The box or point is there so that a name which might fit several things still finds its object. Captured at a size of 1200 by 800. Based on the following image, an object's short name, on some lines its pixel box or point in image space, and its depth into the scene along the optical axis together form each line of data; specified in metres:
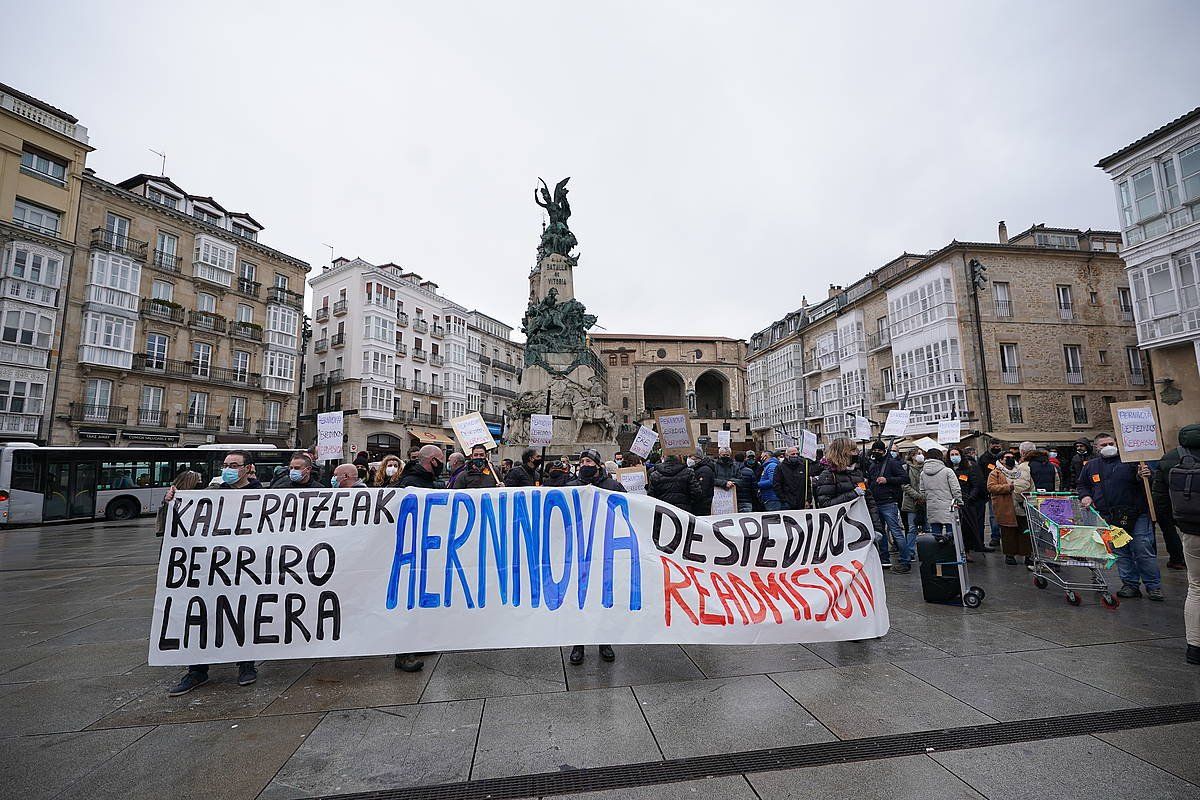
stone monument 20.83
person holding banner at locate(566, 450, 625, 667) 6.07
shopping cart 6.31
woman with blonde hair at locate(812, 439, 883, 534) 6.14
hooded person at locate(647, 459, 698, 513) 7.73
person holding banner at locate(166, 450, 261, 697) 4.34
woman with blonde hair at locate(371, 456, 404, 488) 7.14
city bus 18.62
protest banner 4.48
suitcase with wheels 6.44
